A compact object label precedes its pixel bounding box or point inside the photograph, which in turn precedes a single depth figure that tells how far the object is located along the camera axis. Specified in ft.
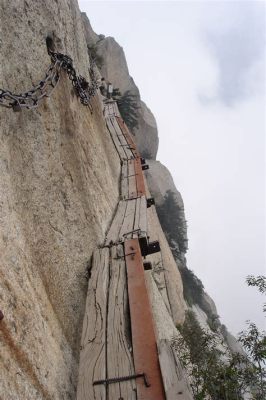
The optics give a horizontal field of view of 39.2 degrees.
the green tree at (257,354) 18.19
